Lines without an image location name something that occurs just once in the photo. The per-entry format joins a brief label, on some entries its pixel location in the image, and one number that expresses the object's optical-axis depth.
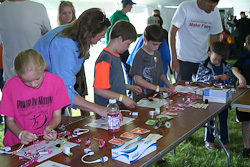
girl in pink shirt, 1.68
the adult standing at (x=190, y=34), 3.69
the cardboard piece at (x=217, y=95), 2.48
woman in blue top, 1.92
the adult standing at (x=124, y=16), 5.05
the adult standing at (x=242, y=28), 11.58
